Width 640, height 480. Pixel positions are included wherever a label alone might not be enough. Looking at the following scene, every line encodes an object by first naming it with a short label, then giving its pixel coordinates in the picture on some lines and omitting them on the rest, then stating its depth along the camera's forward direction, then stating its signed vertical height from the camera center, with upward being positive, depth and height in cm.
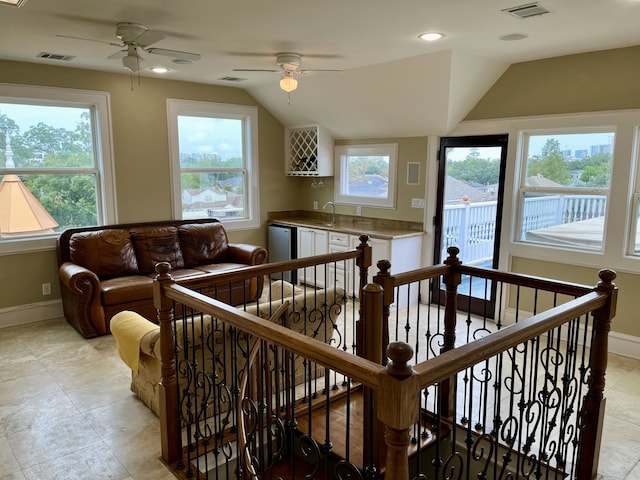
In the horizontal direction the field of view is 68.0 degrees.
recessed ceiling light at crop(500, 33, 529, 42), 375 +109
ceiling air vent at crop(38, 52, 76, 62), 459 +113
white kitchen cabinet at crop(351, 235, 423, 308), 552 -95
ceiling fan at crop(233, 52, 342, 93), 432 +102
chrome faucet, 696 -57
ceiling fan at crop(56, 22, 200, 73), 354 +99
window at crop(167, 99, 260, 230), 616 +15
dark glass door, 524 -33
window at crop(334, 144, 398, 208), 617 -3
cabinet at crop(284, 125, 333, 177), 667 +31
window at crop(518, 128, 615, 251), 451 -13
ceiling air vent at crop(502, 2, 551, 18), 307 +107
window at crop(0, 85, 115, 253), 501 +21
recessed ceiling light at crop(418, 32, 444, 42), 378 +110
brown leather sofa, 470 -102
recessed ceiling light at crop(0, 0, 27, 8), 294 +106
